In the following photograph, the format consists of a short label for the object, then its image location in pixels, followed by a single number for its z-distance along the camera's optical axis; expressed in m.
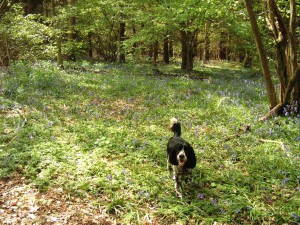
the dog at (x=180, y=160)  5.10
